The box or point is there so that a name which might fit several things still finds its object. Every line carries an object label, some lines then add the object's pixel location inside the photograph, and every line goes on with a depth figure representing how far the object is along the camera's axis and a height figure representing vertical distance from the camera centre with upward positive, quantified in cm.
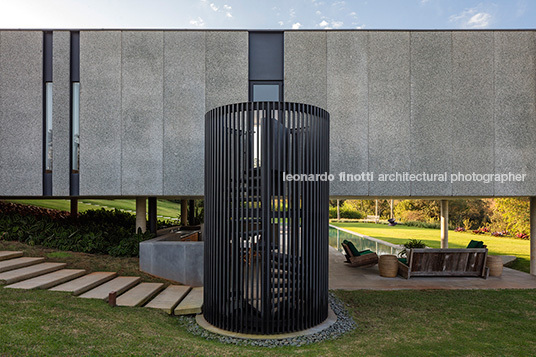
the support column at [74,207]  1310 -119
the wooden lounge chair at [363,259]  1025 -253
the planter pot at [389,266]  930 -248
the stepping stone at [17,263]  705 -199
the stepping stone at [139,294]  623 -244
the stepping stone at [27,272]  631 -206
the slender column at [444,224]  1331 -181
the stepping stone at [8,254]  774 -190
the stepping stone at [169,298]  624 -253
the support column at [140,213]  1069 -115
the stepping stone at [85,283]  634 -226
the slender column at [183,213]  1641 -176
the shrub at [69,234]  923 -171
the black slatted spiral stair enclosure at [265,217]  532 -64
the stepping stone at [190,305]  617 -254
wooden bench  909 -236
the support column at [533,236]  984 -168
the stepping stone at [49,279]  620 -214
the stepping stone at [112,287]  625 -236
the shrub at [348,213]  4175 -431
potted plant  1131 -239
